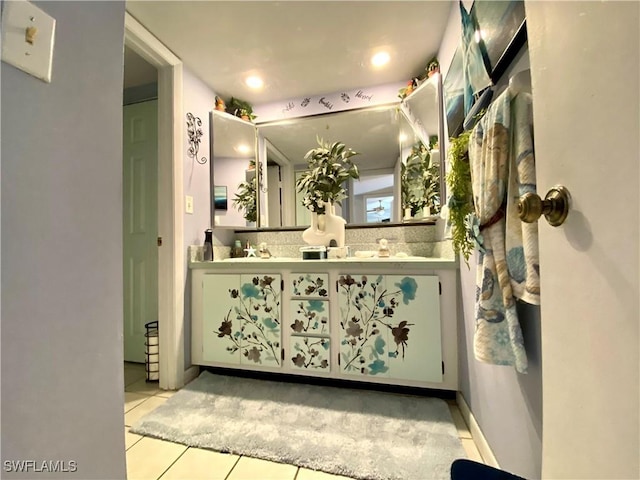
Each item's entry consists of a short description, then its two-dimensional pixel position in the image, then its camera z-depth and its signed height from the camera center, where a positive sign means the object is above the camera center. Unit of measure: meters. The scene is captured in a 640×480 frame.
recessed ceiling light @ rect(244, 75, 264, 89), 1.87 +1.26
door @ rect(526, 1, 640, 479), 0.27 +0.00
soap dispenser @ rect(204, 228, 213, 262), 1.89 +0.01
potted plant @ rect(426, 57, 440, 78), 1.60 +1.14
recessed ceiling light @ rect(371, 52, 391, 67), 1.64 +1.24
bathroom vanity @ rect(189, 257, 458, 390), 1.39 -0.45
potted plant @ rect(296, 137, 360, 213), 1.95 +0.54
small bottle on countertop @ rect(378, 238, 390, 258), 1.77 -0.05
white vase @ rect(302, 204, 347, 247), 1.94 +0.12
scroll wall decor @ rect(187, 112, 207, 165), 1.80 +0.83
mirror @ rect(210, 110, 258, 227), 2.02 +0.63
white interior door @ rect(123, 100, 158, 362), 2.05 +0.17
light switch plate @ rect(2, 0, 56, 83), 0.36 +0.32
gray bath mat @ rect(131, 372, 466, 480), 1.00 -0.88
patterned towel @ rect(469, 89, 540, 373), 0.58 +0.03
